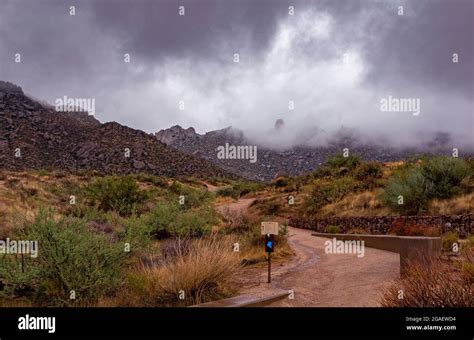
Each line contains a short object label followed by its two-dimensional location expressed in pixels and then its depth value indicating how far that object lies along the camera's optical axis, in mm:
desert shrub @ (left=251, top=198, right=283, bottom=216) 38922
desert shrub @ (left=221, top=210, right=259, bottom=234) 18547
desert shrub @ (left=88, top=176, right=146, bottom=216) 22459
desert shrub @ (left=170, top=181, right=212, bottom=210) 25109
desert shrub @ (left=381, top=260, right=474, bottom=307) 6848
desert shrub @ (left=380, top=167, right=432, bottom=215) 22219
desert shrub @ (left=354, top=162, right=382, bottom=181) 36531
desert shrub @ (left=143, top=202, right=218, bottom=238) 15570
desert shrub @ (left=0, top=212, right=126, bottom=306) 8344
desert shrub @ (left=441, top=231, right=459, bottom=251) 14302
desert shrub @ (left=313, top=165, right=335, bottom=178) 46628
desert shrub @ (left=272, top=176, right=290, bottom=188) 56125
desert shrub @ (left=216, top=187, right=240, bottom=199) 53012
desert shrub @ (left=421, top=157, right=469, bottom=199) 22125
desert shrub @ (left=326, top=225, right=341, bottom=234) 24812
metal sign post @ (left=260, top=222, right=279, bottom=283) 10539
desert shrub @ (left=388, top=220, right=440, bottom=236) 16516
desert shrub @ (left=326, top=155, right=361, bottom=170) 45462
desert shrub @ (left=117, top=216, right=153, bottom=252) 10328
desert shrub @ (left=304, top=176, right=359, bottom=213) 33469
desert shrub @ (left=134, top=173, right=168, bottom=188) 44600
